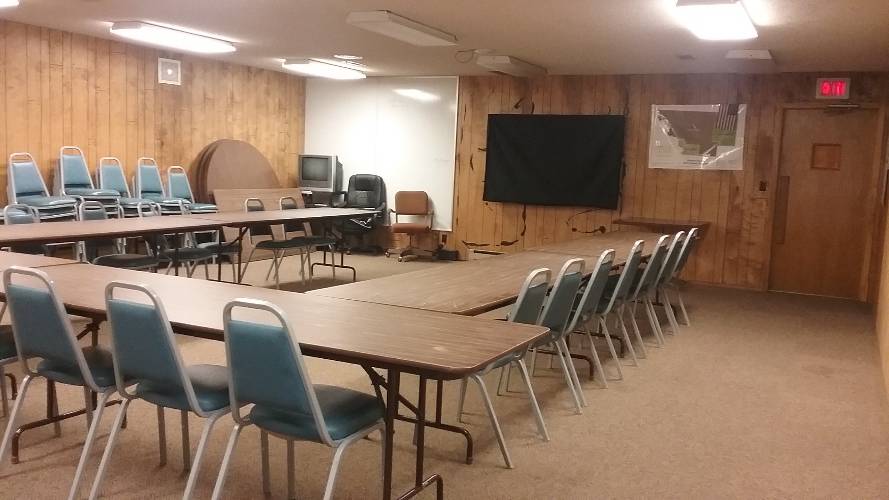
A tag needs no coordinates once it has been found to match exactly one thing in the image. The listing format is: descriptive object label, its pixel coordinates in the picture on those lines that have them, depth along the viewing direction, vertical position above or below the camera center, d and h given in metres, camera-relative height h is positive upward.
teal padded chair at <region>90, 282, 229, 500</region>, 2.48 -0.70
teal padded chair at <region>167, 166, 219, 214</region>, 8.71 -0.29
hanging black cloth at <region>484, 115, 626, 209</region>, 9.01 +0.21
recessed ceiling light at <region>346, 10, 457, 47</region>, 5.78 +1.10
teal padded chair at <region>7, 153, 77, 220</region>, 7.09 -0.37
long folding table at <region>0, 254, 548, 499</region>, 2.33 -0.55
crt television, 10.52 -0.10
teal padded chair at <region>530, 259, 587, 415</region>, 3.64 -0.60
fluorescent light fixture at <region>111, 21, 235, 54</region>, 6.94 +1.15
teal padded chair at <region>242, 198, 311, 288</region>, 7.26 -0.75
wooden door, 7.98 -0.12
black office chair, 10.17 -0.40
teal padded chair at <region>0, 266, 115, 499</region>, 2.73 -0.71
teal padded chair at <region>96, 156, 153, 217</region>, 7.93 -0.28
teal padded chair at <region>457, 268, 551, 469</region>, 3.24 -0.60
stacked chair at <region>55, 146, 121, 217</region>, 7.58 -0.28
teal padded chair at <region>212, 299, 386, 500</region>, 2.26 -0.71
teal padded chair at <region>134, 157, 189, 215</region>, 8.28 -0.33
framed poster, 8.44 +0.52
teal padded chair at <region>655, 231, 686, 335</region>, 5.79 -0.68
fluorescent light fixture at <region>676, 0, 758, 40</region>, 4.91 +1.15
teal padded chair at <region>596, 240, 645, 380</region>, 4.71 -0.70
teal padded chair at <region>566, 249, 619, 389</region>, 4.12 -0.61
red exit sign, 7.82 +1.03
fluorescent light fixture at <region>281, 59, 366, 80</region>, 8.72 +1.13
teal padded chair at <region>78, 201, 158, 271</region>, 5.70 -0.77
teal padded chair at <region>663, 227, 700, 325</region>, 6.17 -0.55
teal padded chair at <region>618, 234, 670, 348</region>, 5.25 -0.74
